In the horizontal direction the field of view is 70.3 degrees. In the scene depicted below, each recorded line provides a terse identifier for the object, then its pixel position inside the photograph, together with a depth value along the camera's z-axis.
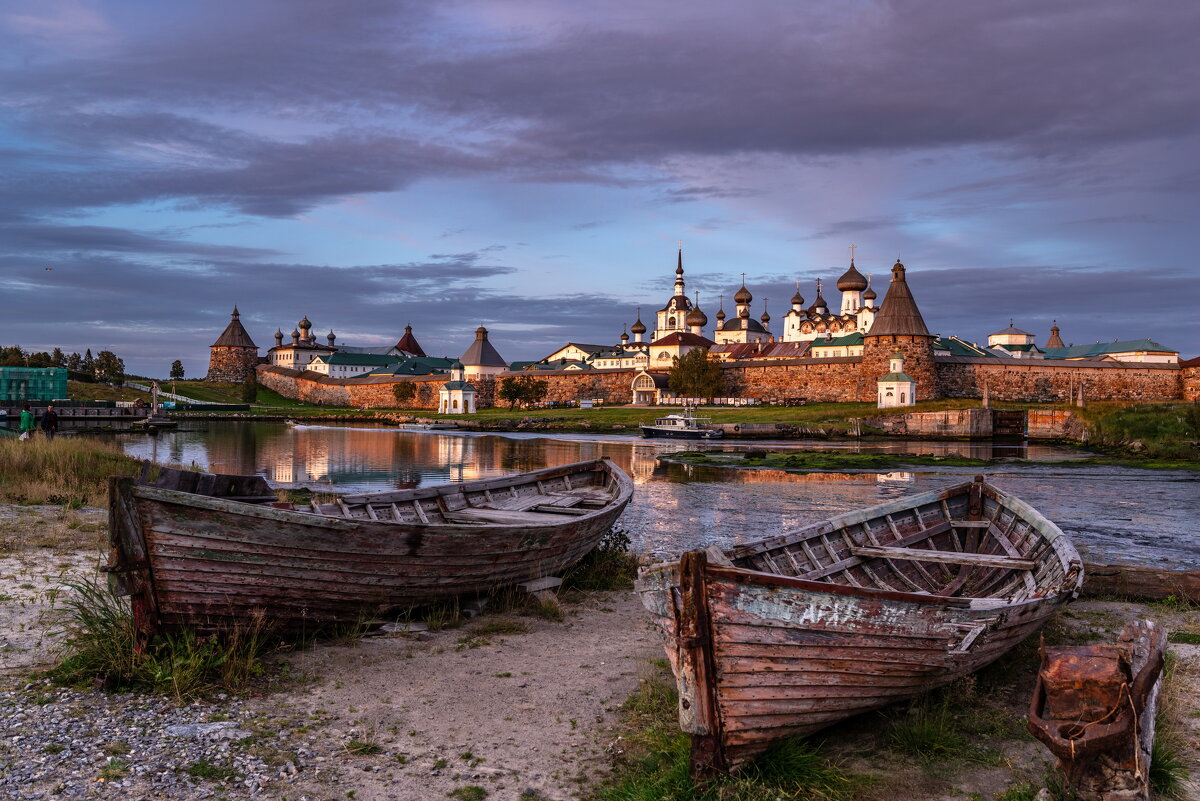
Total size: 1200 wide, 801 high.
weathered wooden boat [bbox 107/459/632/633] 6.71
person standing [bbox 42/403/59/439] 34.80
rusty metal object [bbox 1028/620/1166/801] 4.48
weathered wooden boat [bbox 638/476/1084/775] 5.12
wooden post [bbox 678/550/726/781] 5.13
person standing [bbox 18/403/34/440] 32.91
